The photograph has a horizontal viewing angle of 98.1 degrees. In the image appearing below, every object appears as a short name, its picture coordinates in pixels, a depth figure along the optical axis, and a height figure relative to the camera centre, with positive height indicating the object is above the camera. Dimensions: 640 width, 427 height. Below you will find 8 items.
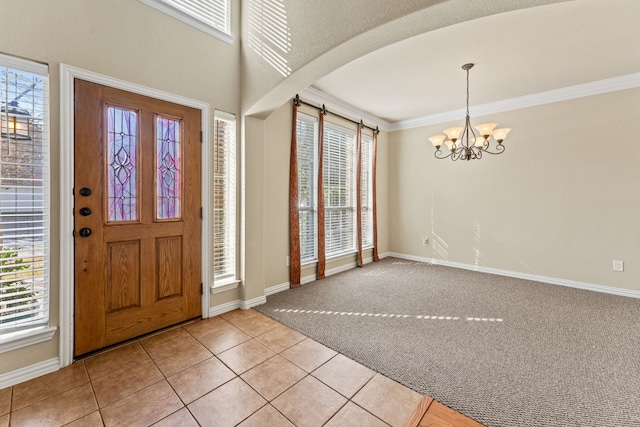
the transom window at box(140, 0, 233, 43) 2.40 +1.90
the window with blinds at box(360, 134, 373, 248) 5.16 +0.45
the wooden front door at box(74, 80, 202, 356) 2.06 +0.00
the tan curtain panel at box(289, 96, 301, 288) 3.70 -0.01
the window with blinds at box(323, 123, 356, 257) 4.39 +0.42
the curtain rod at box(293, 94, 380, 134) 3.67 +1.55
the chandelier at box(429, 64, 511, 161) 2.91 +0.88
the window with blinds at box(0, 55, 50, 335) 1.77 +0.14
